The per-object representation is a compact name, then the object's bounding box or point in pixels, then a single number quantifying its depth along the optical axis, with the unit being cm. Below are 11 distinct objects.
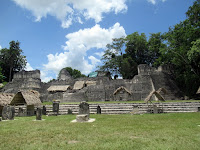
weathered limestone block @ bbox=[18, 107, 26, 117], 1348
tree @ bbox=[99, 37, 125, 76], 3900
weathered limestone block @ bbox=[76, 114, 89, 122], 878
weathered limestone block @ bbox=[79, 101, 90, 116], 1009
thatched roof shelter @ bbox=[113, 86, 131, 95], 2456
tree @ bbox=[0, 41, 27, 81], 4438
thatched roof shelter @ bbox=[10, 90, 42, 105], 1351
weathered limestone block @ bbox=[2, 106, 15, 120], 1048
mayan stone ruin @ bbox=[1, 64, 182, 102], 2498
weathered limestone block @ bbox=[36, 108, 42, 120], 1003
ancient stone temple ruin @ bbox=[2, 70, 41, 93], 3497
